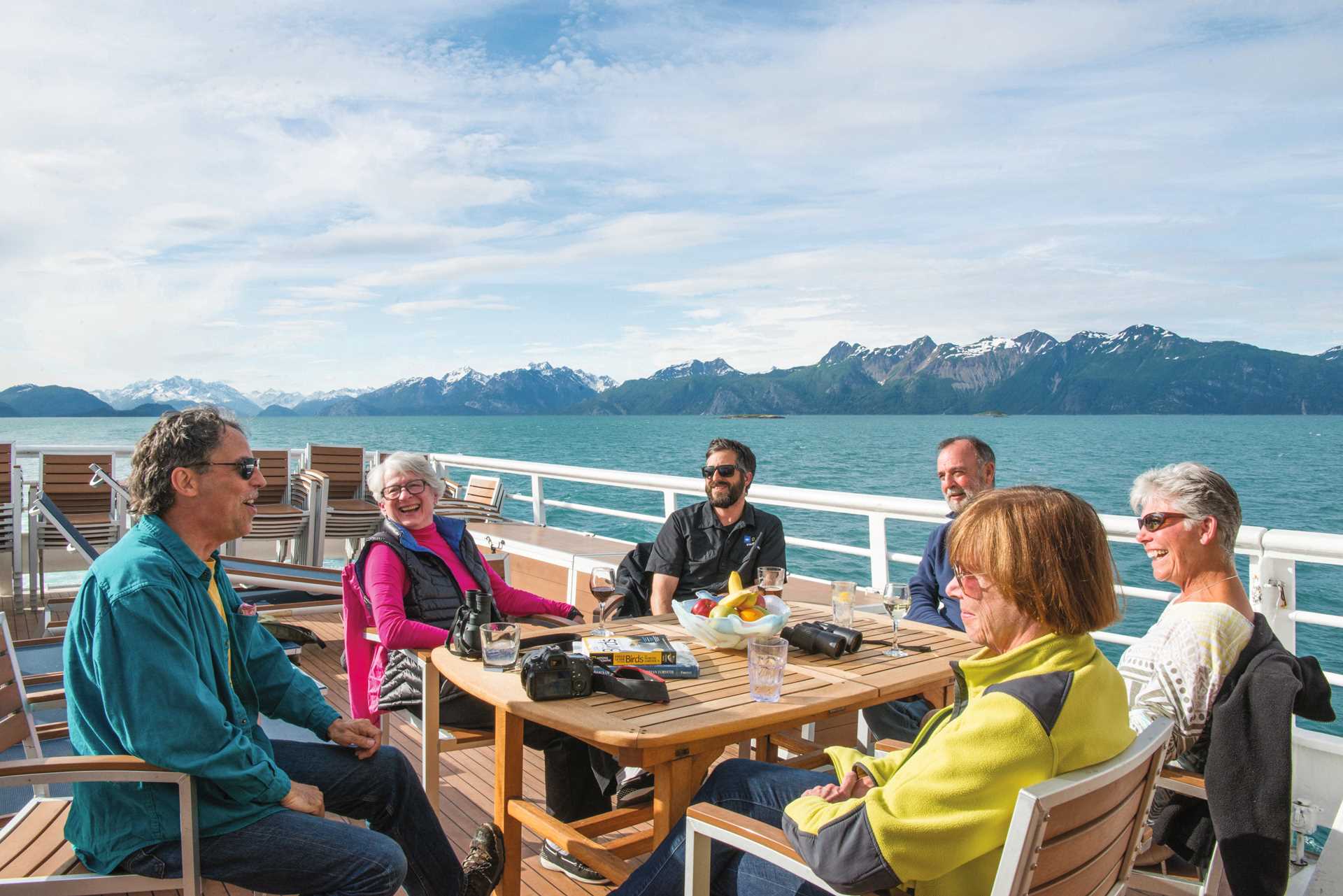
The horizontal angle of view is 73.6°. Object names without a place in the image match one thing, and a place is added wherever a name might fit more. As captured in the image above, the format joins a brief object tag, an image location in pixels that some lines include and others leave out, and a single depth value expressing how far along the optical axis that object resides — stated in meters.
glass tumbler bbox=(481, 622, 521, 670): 2.20
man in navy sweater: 3.13
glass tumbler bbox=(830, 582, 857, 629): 2.63
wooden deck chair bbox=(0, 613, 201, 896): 1.49
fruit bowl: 2.35
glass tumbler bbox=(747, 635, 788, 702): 1.95
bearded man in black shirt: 3.42
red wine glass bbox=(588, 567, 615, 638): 2.82
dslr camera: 1.97
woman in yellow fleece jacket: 1.20
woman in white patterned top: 1.99
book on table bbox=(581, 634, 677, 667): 2.20
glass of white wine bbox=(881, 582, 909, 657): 2.55
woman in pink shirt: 2.63
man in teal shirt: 1.59
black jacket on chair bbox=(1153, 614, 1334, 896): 1.79
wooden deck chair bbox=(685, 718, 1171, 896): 1.14
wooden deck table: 1.80
